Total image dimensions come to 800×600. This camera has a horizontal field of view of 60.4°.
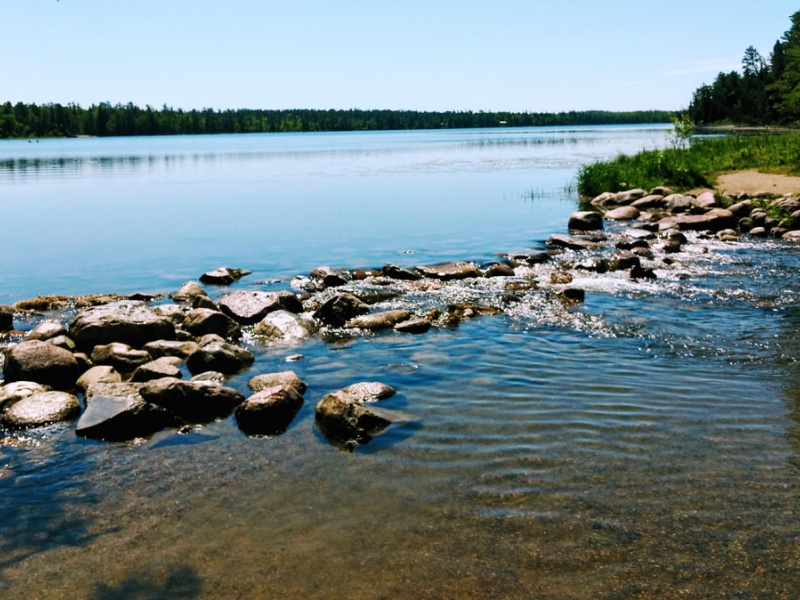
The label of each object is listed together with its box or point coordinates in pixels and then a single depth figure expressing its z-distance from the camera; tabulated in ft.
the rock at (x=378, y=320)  47.70
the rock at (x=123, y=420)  30.40
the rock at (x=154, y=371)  36.19
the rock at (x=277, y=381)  35.01
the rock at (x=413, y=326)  46.50
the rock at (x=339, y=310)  48.85
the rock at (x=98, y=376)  36.58
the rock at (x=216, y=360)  39.19
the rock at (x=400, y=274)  63.67
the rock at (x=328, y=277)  61.93
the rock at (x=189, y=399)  32.53
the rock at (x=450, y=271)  63.46
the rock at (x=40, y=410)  31.86
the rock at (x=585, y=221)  89.09
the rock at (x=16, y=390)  33.53
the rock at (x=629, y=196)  109.91
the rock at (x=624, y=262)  64.69
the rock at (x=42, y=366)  37.24
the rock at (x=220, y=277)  65.16
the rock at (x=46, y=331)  43.87
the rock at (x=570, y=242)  77.71
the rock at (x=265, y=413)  30.93
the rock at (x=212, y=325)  46.14
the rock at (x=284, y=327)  46.14
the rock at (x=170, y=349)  41.68
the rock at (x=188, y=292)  56.59
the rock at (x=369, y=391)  33.55
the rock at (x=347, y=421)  29.34
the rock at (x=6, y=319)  49.49
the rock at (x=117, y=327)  42.75
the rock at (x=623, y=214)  99.66
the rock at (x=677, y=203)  101.27
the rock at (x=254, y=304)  49.39
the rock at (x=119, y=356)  39.93
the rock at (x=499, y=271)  63.82
